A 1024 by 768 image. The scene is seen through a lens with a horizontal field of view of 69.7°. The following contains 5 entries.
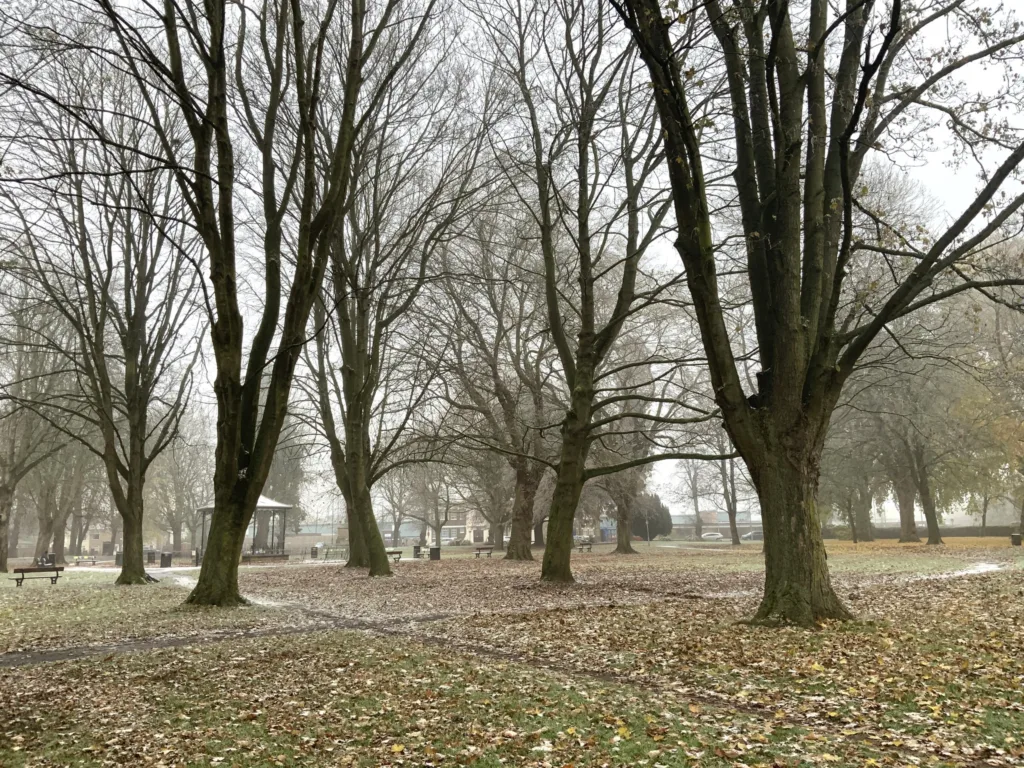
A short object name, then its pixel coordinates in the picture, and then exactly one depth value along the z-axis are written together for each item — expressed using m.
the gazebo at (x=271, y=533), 35.16
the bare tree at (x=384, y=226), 16.95
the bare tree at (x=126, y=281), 16.77
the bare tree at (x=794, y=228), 8.62
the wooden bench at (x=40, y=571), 20.09
